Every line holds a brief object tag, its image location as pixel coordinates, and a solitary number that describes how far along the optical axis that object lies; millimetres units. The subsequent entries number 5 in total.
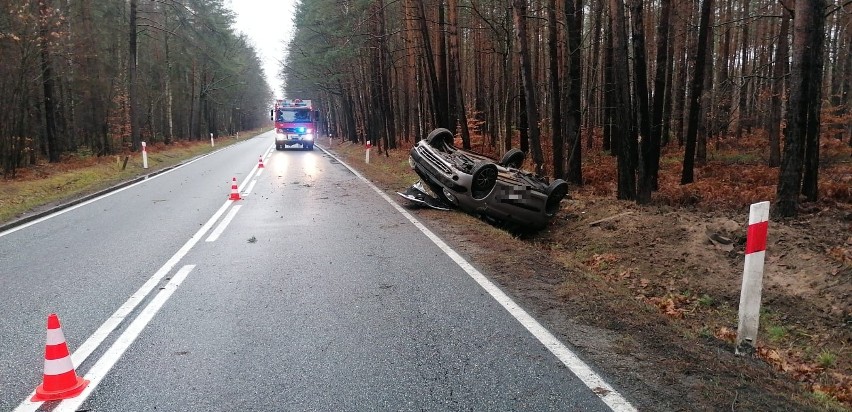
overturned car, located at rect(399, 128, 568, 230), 9906
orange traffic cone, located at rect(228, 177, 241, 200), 13377
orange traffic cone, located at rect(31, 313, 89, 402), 3469
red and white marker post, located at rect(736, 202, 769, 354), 4184
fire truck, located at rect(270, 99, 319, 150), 37781
